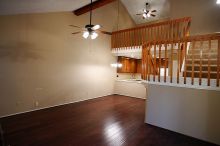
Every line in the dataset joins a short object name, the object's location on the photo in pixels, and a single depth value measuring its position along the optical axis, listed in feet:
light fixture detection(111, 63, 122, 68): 25.24
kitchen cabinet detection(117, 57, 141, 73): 27.95
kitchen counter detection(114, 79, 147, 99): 23.24
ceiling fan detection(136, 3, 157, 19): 23.40
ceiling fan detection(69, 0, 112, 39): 11.94
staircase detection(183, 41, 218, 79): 15.23
